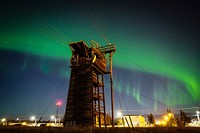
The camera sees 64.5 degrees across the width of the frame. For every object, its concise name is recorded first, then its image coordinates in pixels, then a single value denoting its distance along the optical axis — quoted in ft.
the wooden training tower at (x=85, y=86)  70.74
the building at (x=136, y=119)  156.52
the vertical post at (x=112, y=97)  82.29
